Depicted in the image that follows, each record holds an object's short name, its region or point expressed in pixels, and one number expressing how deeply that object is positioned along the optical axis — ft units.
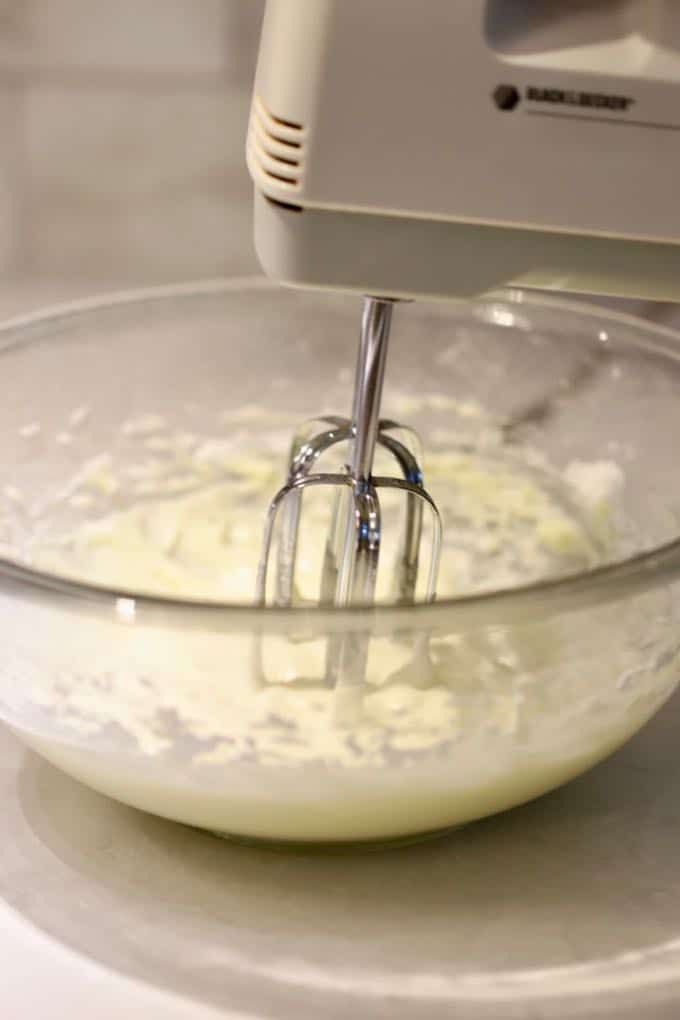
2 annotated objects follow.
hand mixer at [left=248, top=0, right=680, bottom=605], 2.26
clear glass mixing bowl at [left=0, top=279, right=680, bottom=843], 2.29
